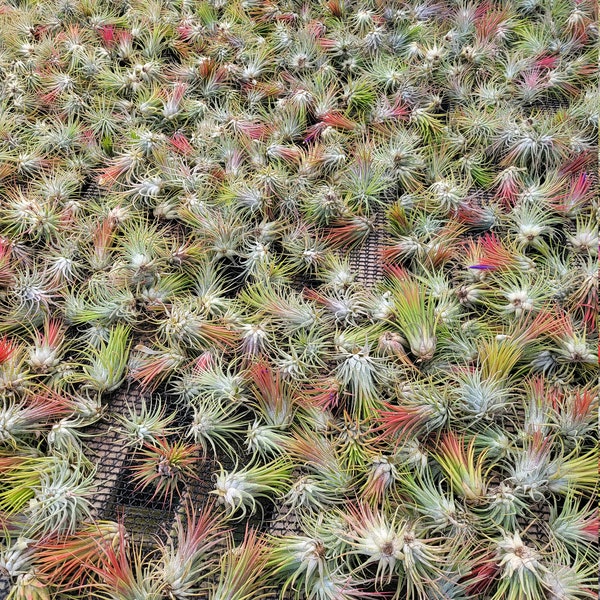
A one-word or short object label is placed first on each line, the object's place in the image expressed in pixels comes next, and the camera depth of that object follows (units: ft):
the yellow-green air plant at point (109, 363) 5.10
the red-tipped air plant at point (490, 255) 5.37
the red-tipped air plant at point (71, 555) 3.99
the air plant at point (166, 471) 4.51
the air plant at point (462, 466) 4.08
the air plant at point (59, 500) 4.23
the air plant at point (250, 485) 4.26
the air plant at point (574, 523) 3.80
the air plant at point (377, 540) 3.72
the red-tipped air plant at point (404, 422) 4.41
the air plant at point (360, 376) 4.67
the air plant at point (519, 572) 3.55
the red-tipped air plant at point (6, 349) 5.20
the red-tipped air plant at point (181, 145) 6.95
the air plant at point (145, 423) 4.76
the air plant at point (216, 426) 4.68
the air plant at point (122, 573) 3.82
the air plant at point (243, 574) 3.83
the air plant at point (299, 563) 3.82
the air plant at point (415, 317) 4.89
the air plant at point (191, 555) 3.90
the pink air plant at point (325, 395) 4.74
